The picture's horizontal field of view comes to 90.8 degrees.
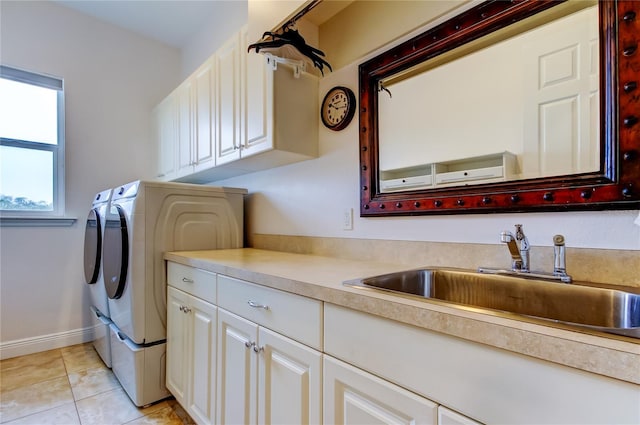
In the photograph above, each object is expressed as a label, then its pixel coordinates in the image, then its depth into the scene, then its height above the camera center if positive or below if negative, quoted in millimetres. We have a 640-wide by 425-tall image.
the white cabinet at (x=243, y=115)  1732 +596
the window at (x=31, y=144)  2570 +558
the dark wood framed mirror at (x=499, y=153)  912 +216
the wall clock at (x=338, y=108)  1699 +575
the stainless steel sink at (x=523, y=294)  855 -272
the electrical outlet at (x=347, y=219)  1698 -47
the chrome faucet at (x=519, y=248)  1037 -127
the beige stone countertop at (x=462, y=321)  506 -239
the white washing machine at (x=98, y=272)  2266 -472
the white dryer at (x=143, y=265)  1840 -333
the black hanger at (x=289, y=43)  1604 +876
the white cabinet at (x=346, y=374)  562 -411
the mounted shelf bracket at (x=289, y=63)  1684 +804
